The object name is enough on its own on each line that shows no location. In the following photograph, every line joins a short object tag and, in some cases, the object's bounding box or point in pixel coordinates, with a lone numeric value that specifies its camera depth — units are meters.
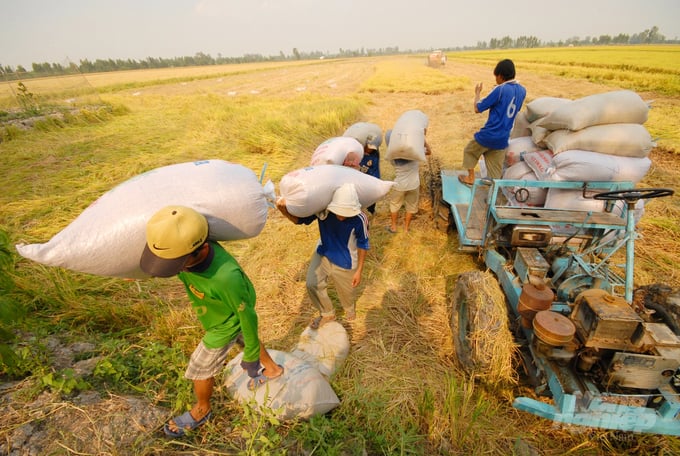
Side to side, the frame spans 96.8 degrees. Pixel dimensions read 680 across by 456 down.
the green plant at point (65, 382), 1.84
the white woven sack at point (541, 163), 3.16
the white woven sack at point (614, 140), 2.88
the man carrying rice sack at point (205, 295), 1.39
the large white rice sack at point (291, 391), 1.94
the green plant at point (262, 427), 1.60
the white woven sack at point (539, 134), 3.56
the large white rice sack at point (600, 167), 2.82
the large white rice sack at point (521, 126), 4.24
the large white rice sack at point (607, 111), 2.99
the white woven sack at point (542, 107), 3.54
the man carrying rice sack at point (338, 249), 2.34
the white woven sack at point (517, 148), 4.04
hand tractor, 1.63
